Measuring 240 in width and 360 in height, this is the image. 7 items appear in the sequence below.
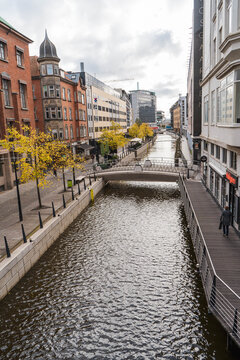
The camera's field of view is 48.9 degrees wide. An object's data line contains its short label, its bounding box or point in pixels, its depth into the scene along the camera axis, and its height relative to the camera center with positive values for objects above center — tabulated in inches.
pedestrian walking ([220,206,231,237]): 529.7 -183.8
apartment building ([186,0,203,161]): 1416.1 +324.6
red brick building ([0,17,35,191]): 1058.1 +233.2
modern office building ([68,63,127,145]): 2215.8 +292.3
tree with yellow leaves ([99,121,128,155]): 2118.6 -36.3
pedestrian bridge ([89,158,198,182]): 1223.4 -187.7
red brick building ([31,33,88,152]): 1492.5 +260.5
